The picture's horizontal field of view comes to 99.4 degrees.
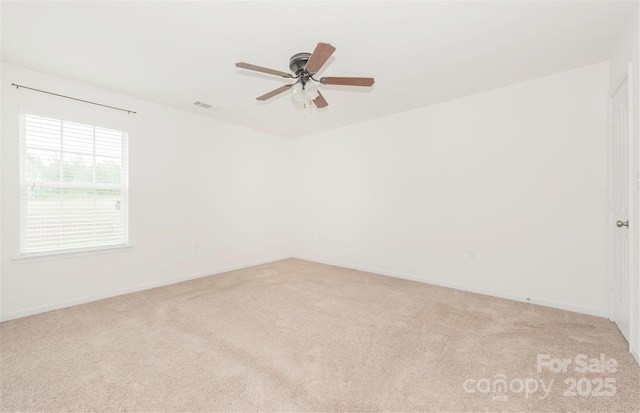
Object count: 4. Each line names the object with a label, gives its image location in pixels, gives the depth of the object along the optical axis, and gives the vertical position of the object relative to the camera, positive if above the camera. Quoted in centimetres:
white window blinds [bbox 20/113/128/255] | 291 +24
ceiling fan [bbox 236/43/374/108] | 209 +108
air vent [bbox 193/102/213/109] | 386 +147
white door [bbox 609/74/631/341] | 229 +0
